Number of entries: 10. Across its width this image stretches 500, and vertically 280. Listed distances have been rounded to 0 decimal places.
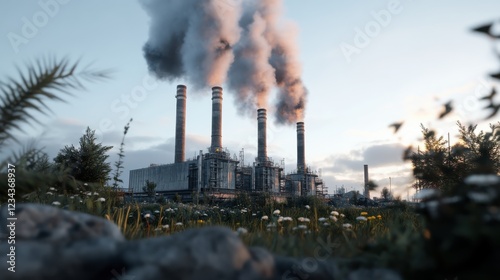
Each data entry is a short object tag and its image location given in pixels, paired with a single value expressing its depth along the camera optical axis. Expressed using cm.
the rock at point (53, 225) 265
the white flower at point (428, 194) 206
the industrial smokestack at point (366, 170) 6882
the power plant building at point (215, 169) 4331
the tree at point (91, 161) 1346
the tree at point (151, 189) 3842
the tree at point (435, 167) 199
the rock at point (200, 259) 232
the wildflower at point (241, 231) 419
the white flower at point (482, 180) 195
